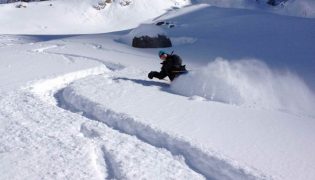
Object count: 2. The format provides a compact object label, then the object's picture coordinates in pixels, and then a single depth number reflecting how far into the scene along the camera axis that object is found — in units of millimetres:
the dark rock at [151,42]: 15695
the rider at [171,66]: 8953
